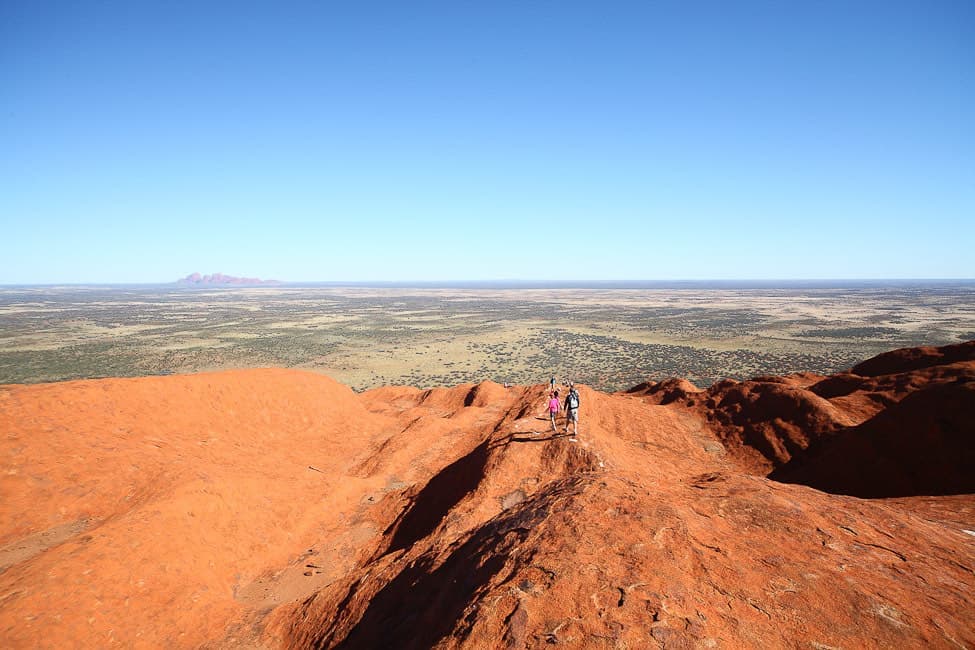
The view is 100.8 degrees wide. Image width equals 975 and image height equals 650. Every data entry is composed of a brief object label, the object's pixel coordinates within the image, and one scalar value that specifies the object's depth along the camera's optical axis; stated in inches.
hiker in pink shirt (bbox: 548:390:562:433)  703.1
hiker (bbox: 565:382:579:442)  665.0
